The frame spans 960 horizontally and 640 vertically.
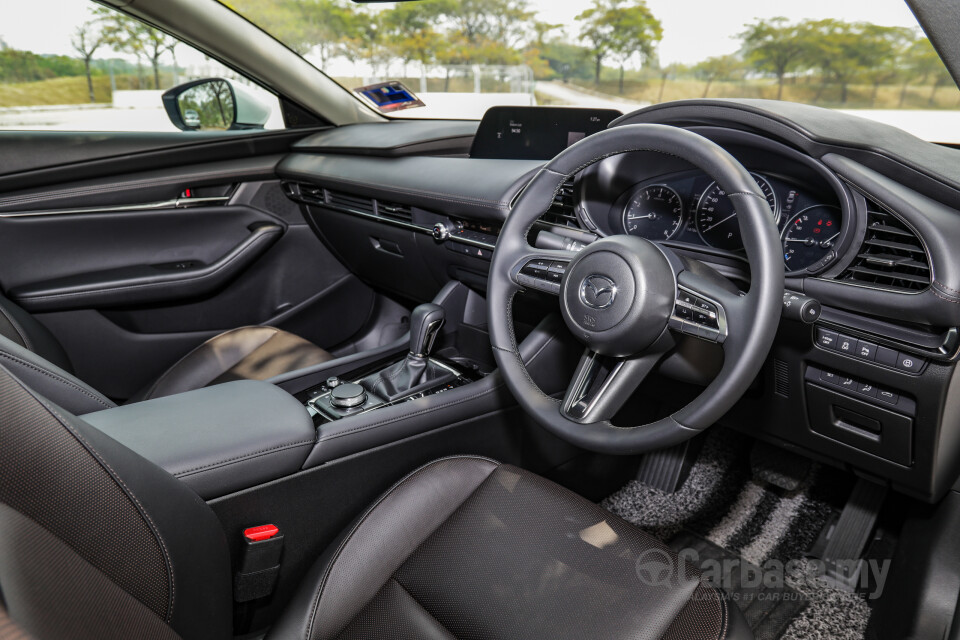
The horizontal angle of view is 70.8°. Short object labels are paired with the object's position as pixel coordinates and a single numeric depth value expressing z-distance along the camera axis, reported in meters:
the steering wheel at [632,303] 0.93
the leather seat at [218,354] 1.64
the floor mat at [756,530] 1.66
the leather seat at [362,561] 0.57
